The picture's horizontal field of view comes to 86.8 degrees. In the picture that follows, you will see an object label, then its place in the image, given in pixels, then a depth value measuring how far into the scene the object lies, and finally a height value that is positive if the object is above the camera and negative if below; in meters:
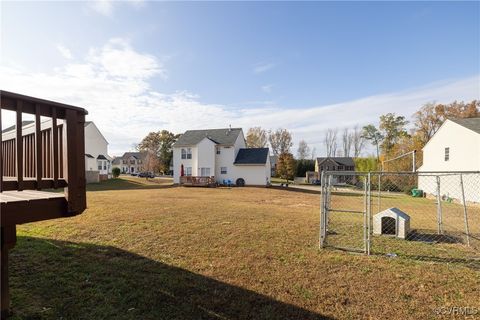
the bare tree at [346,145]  69.06 +4.80
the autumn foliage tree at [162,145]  57.48 +4.65
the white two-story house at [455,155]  18.25 +0.50
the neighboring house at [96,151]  35.16 +2.22
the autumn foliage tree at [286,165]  43.22 -0.30
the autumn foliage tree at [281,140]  63.50 +5.83
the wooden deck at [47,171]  2.80 -0.06
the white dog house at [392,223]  7.68 -1.95
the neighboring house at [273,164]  66.12 -0.15
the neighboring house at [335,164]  60.03 -0.29
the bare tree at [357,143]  67.75 +5.09
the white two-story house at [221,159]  32.69 +0.61
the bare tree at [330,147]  69.75 +4.34
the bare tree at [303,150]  74.69 +3.82
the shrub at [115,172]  38.78 -0.98
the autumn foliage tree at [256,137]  60.16 +6.39
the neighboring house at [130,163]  79.62 +0.86
